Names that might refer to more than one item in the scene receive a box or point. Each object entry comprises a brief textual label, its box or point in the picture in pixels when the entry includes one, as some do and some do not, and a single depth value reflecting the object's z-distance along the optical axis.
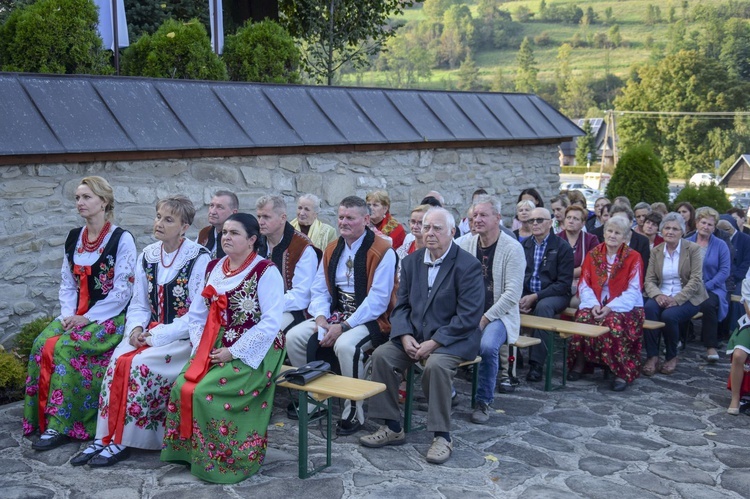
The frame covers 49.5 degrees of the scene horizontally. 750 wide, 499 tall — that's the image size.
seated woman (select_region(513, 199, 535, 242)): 7.87
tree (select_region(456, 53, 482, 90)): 106.00
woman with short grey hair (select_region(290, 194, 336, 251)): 7.33
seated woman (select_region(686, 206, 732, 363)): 8.17
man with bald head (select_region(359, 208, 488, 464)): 5.32
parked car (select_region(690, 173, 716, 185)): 49.57
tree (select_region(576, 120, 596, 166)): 73.91
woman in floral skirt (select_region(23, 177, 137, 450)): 5.35
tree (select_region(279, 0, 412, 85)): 13.55
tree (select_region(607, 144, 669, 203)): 14.15
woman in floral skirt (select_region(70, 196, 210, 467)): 5.07
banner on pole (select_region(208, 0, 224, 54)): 10.61
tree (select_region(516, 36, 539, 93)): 102.38
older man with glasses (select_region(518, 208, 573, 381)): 7.43
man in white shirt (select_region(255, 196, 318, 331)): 6.30
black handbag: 4.98
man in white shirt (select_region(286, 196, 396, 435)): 5.86
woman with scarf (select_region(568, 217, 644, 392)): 7.04
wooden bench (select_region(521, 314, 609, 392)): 6.74
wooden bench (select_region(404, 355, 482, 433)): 5.64
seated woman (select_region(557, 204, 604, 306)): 8.10
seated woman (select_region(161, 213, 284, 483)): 4.70
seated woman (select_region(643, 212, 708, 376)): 7.70
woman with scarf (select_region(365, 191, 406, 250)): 7.66
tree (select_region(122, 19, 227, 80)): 9.02
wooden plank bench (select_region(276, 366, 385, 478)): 4.82
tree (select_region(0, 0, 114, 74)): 8.02
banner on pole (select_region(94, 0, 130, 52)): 9.33
